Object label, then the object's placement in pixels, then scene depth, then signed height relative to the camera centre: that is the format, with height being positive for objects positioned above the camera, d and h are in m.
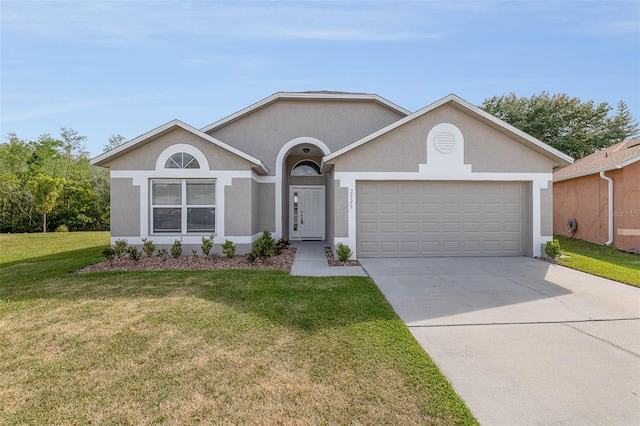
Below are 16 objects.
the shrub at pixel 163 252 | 10.07 -1.29
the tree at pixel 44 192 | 21.69 +1.35
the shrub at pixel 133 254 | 9.38 -1.24
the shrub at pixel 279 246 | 11.07 -1.20
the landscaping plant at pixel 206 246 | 9.98 -1.05
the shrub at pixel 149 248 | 9.84 -1.11
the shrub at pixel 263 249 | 9.43 -1.08
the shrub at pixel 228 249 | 9.91 -1.14
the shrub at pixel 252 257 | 9.27 -1.30
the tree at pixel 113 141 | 41.66 +9.41
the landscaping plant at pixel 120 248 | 9.69 -1.10
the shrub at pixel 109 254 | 9.23 -1.22
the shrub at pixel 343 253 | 9.47 -1.19
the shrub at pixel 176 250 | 9.89 -1.17
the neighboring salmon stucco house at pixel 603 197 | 12.46 +0.75
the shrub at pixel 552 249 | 9.61 -1.07
